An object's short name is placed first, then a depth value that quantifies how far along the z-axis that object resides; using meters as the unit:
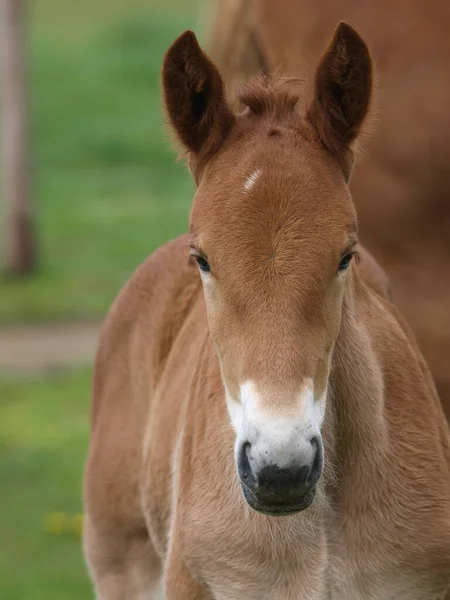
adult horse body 12.76
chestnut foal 6.24
